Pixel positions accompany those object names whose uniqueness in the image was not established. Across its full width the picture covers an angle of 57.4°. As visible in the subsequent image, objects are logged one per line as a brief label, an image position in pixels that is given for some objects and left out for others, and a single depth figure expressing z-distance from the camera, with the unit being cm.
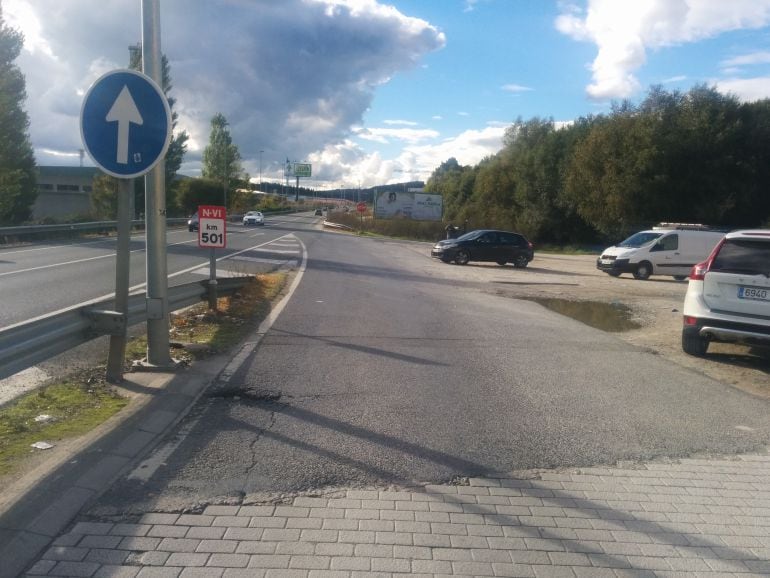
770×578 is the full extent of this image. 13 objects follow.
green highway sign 10631
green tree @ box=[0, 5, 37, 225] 3747
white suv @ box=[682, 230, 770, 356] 884
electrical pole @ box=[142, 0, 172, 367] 739
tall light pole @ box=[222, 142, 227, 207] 7676
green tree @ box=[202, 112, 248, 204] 8662
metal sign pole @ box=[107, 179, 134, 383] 672
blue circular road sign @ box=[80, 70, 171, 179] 658
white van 2597
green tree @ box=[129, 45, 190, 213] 6031
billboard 7369
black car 3058
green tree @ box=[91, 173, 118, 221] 5162
